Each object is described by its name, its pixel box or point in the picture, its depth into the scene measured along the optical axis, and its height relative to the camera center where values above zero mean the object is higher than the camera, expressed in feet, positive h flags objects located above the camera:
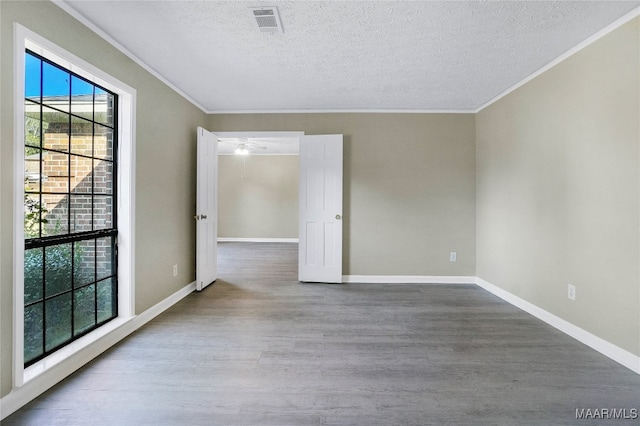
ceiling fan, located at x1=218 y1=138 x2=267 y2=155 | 23.03 +5.48
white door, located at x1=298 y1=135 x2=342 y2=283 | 13.78 +0.18
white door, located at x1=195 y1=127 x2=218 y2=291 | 12.41 +0.14
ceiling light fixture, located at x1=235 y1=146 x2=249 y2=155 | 24.06 +5.00
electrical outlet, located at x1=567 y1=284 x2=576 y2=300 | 8.46 -2.28
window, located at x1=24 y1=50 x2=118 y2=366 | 6.22 +0.08
